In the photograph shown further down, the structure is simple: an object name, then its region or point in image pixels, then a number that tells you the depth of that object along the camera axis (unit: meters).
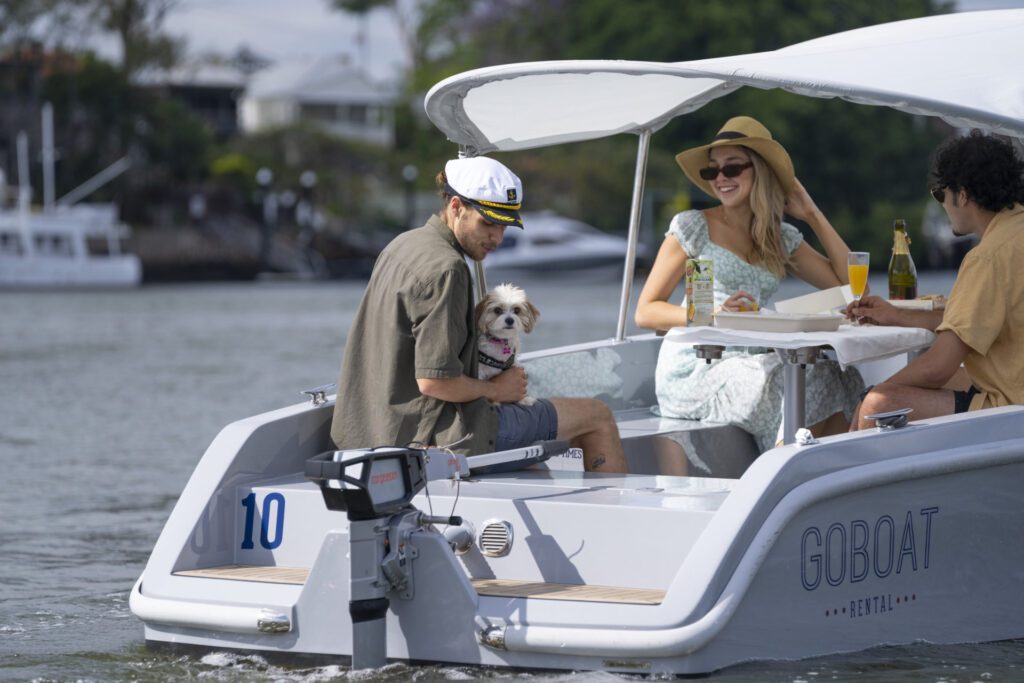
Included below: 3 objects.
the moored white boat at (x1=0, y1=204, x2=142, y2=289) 104.44
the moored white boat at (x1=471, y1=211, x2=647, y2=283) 109.69
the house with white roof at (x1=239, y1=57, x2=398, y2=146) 155.00
